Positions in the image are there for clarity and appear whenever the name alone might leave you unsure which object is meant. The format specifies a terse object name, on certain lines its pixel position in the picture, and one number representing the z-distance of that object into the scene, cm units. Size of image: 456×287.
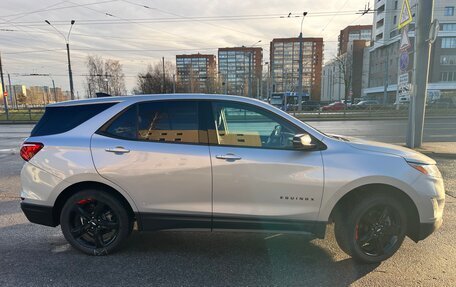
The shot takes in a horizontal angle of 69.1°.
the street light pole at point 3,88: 2877
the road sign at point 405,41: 948
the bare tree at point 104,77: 5247
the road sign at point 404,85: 1014
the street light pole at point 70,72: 2777
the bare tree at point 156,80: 5906
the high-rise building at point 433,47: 6438
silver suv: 336
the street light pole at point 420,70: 963
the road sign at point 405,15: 927
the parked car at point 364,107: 3466
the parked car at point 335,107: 4734
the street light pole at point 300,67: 2672
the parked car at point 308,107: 4069
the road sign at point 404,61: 973
